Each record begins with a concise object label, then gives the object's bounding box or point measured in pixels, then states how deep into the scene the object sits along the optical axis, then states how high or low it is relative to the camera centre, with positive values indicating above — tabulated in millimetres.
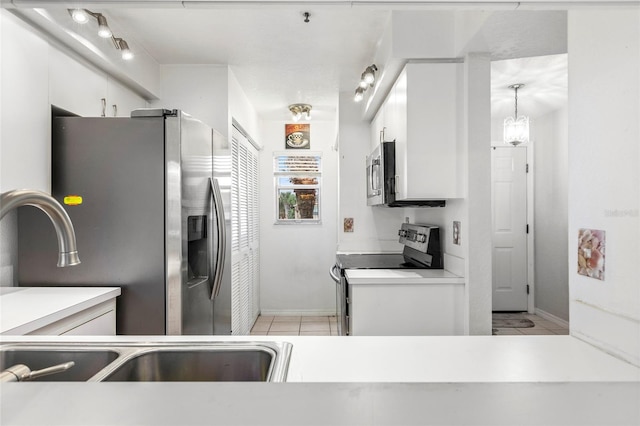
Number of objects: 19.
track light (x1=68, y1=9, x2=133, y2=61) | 1919 +1054
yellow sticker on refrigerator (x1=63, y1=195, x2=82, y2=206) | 1928 +72
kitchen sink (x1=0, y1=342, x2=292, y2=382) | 945 -379
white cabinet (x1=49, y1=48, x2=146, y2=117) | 2061 +776
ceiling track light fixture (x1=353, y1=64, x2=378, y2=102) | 2758 +1022
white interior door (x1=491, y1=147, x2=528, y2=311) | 4586 -63
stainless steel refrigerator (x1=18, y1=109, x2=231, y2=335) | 1912 -15
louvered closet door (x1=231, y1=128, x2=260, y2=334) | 3555 -232
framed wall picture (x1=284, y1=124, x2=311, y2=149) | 5039 +1051
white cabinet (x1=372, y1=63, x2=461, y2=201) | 2199 +490
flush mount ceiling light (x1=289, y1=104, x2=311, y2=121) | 4289 +1205
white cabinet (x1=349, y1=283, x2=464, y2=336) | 2197 -563
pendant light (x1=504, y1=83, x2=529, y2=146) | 3510 +786
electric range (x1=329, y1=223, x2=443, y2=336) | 2553 -358
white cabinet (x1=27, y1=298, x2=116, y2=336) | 1455 -466
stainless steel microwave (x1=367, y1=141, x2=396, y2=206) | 2562 +287
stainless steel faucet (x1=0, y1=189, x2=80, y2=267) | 644 +2
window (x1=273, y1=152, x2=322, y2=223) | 5074 +385
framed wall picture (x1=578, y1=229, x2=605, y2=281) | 981 -108
